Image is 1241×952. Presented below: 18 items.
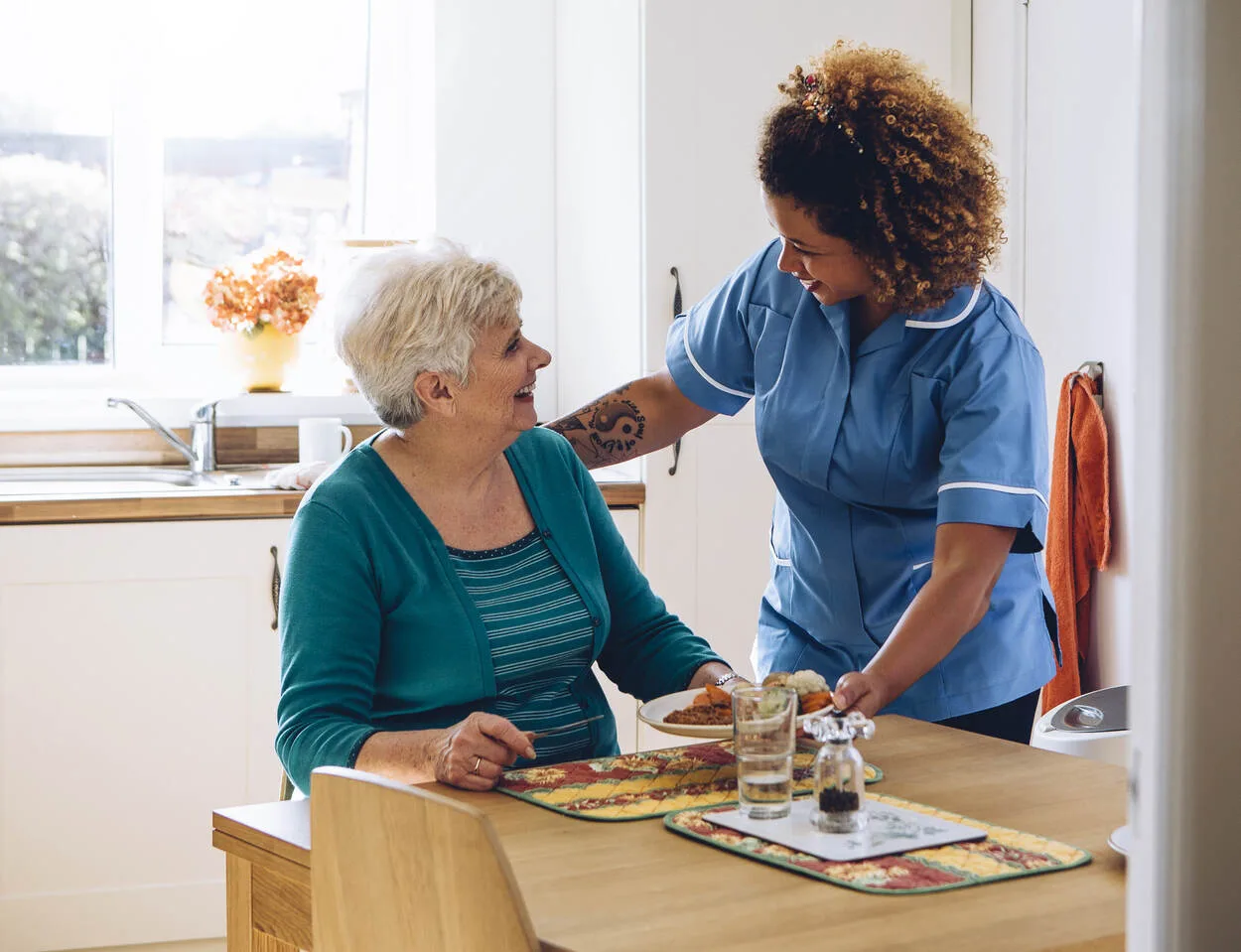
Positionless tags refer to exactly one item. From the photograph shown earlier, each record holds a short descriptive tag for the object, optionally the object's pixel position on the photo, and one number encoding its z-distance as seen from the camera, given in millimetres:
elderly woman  4229
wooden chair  2767
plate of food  4147
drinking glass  3697
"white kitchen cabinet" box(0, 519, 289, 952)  5273
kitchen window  5942
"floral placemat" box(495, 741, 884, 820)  3911
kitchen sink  5651
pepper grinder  3517
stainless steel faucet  5726
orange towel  5140
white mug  5658
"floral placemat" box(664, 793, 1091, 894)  3250
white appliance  4535
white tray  3468
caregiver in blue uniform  4324
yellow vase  5849
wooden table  2959
